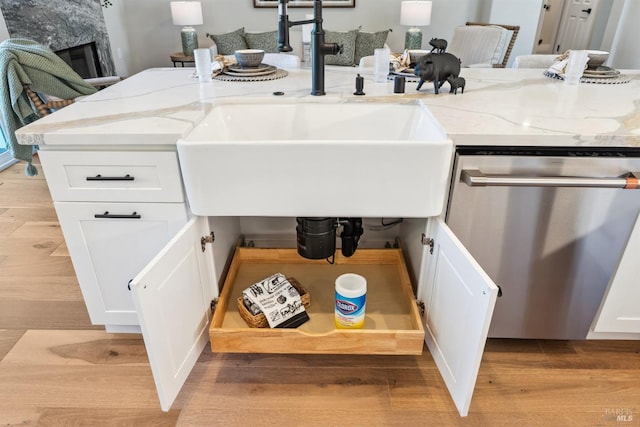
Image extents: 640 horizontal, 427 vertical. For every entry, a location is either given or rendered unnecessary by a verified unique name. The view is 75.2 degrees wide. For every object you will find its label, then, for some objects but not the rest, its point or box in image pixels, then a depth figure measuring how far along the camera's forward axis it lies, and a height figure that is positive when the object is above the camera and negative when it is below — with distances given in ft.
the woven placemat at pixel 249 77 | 5.79 -1.02
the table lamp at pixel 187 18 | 14.67 -0.68
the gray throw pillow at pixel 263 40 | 14.82 -1.39
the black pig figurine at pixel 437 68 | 4.84 -0.75
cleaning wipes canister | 4.22 -2.77
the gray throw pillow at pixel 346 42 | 14.28 -1.38
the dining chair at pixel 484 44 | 12.26 -1.30
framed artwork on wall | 15.74 -0.22
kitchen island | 3.73 -1.33
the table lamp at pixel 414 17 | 14.49 -0.64
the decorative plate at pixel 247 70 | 5.91 -0.95
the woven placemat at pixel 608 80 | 5.61 -1.01
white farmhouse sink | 3.52 -1.41
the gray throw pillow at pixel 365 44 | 14.65 -1.49
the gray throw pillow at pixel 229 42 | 14.79 -1.44
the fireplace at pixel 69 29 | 10.46 -0.83
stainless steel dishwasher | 3.84 -1.96
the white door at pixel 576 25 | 17.01 -1.12
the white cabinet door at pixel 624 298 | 4.19 -2.89
